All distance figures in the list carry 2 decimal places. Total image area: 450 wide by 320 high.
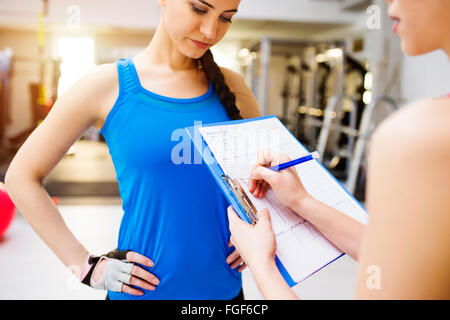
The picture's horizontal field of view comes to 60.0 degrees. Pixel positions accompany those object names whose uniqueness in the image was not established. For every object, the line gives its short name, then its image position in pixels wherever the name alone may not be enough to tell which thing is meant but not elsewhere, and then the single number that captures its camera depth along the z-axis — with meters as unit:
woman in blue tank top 0.91
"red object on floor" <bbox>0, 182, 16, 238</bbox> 3.22
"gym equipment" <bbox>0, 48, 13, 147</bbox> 6.78
